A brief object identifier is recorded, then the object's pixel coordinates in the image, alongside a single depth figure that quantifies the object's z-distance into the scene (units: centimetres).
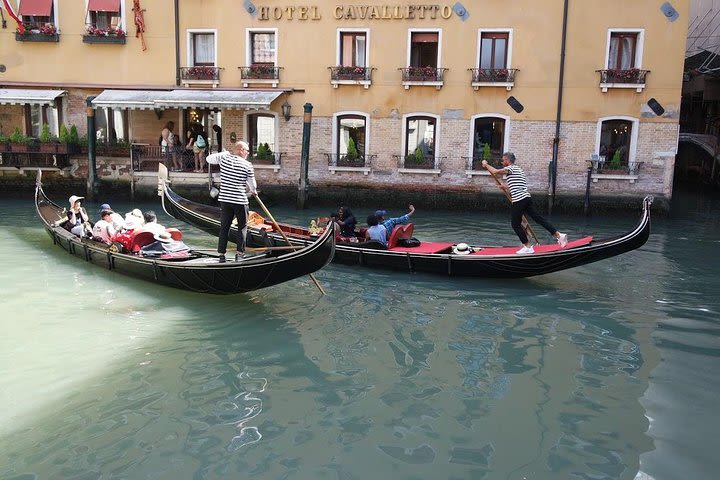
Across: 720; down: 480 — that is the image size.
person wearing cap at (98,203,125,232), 655
